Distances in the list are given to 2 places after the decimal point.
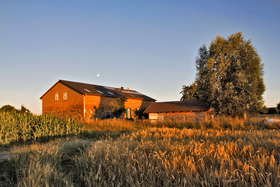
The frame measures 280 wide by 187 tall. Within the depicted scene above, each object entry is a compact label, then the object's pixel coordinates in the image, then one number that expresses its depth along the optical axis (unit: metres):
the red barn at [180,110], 21.88
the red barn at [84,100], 26.44
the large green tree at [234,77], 18.33
